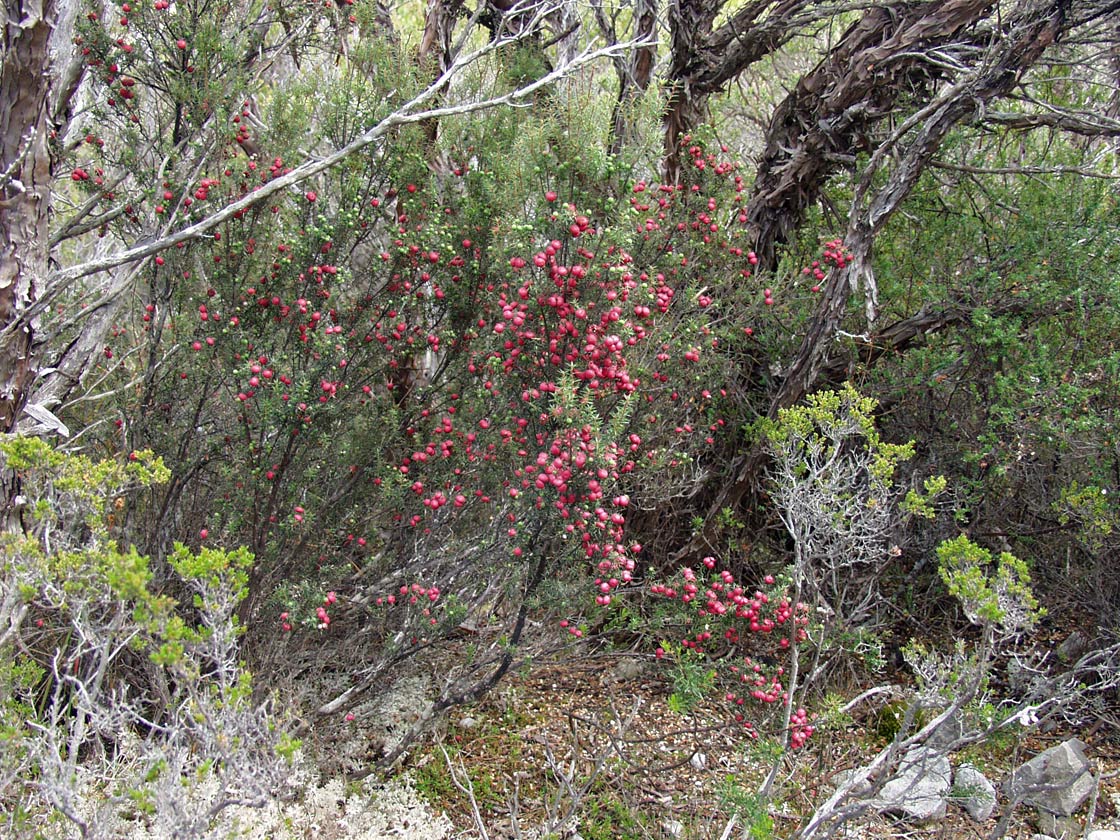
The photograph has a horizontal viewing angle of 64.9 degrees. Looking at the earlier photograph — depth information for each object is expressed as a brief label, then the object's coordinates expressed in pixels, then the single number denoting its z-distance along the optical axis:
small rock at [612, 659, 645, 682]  4.50
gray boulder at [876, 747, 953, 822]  3.59
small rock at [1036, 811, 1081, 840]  3.62
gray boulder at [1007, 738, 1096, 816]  3.65
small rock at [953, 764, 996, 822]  3.19
